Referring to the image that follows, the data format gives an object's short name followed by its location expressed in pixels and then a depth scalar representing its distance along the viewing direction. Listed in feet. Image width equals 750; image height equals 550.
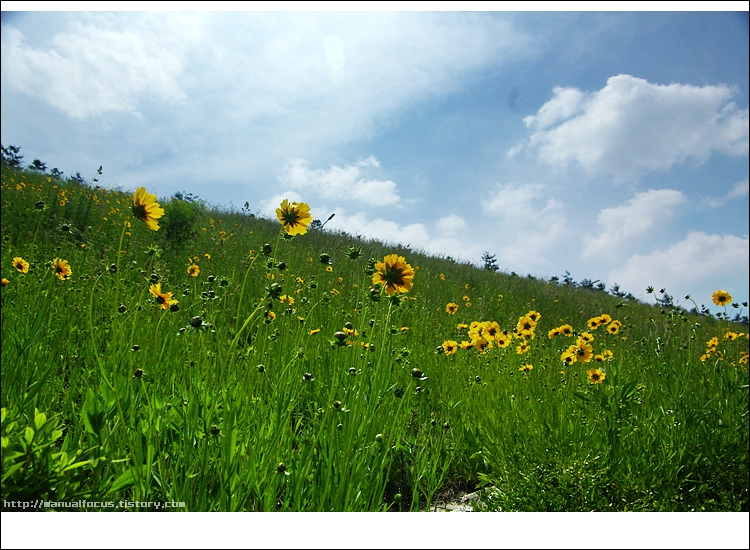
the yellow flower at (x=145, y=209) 3.96
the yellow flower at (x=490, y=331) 9.28
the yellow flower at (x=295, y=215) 4.95
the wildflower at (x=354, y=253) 5.02
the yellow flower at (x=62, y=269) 7.50
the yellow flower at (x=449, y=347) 8.71
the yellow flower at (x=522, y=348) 8.68
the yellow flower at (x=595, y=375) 7.36
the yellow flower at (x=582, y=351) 8.55
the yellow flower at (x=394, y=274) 4.47
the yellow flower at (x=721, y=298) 11.98
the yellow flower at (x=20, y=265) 8.59
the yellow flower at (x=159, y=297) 5.98
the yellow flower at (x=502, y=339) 9.26
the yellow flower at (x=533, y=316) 10.09
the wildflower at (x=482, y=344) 8.41
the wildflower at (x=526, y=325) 9.34
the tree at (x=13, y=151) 43.68
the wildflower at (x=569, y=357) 7.90
